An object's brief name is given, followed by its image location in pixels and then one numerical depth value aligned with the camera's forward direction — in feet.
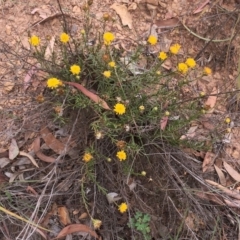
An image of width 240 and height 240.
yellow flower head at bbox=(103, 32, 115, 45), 5.47
